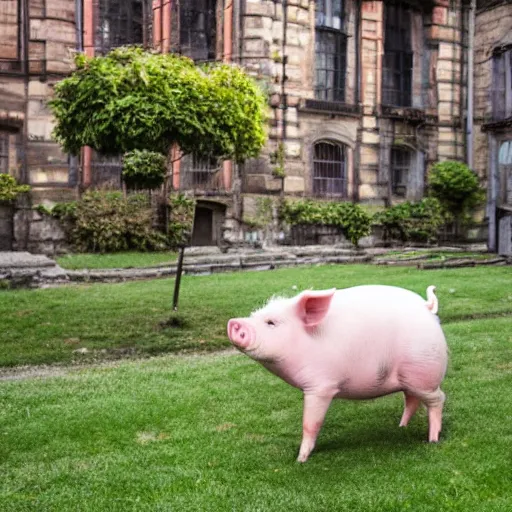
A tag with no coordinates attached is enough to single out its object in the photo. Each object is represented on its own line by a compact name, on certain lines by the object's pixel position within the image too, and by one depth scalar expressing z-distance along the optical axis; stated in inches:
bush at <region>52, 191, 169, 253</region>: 773.9
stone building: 811.4
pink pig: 199.0
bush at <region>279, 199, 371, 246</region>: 906.1
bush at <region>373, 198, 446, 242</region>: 978.7
